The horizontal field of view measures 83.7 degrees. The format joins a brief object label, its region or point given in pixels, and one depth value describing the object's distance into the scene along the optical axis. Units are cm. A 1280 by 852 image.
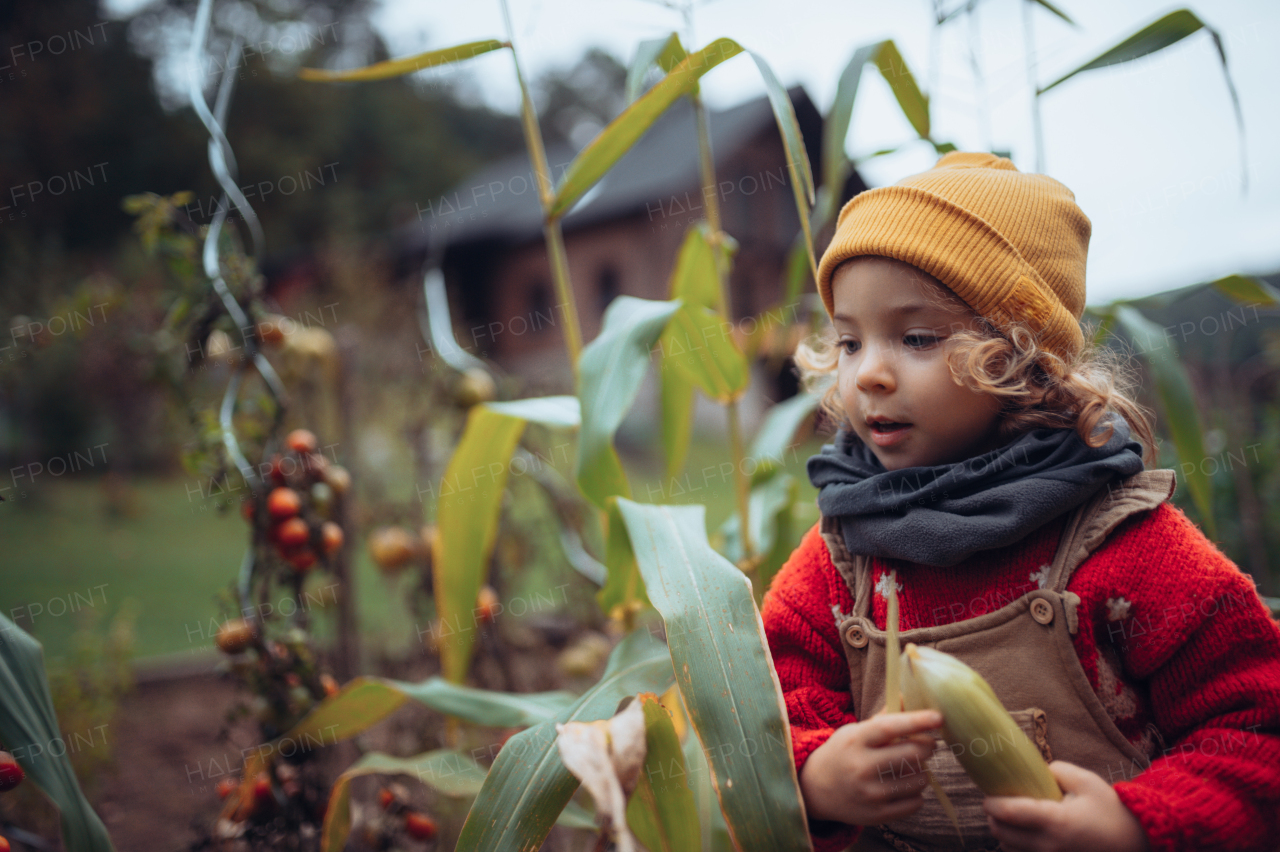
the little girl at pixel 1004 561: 58
